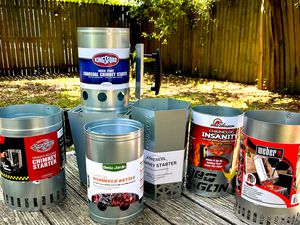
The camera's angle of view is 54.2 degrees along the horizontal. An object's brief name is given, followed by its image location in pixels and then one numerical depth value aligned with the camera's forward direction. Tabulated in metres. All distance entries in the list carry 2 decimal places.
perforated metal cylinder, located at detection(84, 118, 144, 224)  0.75
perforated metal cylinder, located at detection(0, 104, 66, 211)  0.80
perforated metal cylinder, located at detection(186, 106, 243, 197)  0.88
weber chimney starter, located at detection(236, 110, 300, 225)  0.72
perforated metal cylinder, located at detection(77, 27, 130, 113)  0.91
